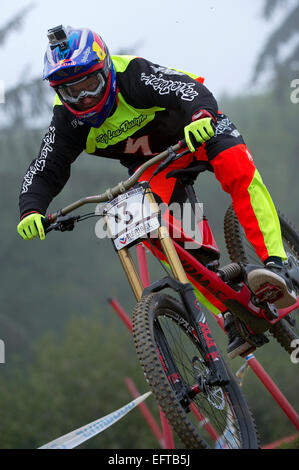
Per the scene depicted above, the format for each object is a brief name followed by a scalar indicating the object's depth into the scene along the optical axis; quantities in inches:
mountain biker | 309.1
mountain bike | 262.7
